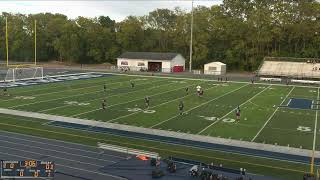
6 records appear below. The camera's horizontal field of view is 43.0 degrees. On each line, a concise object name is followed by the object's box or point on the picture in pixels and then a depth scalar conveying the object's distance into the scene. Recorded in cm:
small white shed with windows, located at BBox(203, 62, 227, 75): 6575
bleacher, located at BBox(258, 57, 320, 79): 5906
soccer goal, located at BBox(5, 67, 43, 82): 4747
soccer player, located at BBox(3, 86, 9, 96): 3517
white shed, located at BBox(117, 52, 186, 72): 6825
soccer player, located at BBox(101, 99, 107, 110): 2888
